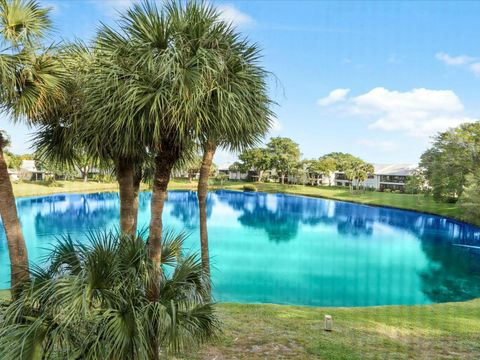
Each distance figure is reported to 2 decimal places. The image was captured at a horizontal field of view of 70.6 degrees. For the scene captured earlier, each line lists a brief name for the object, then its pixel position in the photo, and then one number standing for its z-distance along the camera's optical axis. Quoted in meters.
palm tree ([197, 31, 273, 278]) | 4.82
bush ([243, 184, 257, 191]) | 64.75
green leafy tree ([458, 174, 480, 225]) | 26.77
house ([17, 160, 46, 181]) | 64.25
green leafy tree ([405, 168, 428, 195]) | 50.88
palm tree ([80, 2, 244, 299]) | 4.54
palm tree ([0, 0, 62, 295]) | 5.16
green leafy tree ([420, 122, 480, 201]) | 34.25
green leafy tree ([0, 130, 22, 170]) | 48.53
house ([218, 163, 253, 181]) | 85.38
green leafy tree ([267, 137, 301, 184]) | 68.62
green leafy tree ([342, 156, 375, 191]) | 66.25
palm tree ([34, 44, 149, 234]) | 5.38
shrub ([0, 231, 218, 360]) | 3.70
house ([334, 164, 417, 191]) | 76.62
